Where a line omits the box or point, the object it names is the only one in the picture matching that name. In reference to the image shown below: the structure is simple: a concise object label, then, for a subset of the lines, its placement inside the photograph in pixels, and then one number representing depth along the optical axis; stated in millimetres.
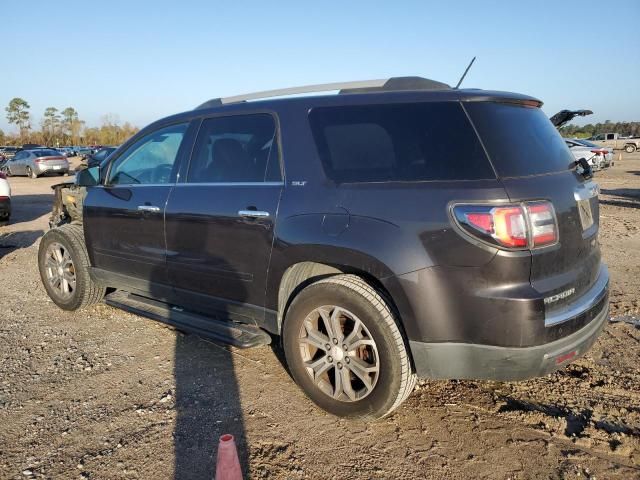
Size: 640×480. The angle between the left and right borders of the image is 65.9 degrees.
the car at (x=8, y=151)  37156
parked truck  44509
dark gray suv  2484
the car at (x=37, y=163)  25938
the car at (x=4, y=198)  9094
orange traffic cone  2002
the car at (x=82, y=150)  51819
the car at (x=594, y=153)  22375
